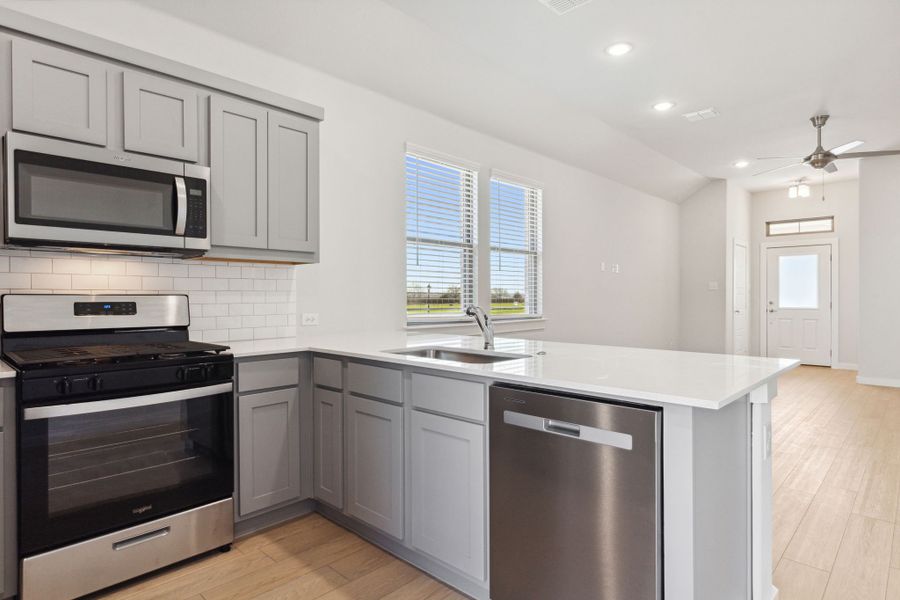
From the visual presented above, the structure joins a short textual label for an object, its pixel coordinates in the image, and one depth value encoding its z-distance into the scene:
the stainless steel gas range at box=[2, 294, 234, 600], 1.86
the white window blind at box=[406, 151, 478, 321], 4.20
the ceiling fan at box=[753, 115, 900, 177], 5.02
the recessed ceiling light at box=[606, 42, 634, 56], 3.59
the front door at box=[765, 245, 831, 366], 8.28
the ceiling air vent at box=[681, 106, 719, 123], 4.91
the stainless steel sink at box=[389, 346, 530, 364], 2.61
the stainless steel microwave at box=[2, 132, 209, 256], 2.05
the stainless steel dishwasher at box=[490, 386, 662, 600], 1.46
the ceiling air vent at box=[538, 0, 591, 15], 2.97
